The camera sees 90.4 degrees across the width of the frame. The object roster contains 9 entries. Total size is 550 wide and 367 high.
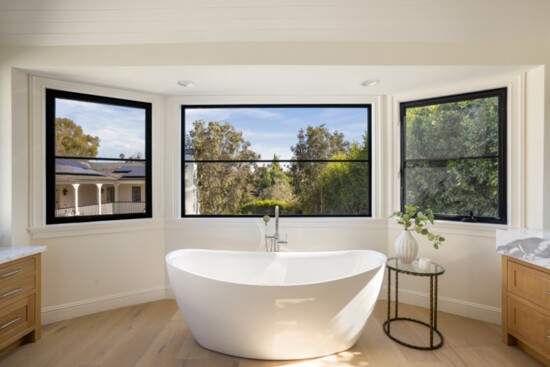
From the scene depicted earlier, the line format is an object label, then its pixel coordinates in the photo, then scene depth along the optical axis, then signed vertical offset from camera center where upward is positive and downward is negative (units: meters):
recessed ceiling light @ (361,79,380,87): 2.49 +0.92
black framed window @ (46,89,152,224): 2.51 +0.23
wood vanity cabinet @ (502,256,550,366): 1.79 -0.88
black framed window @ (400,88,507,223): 2.48 +0.25
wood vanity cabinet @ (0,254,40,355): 1.87 -0.88
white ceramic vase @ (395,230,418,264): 2.26 -0.56
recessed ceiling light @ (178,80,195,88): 2.52 +0.92
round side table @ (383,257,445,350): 2.04 -0.72
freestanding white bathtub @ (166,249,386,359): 1.76 -0.88
